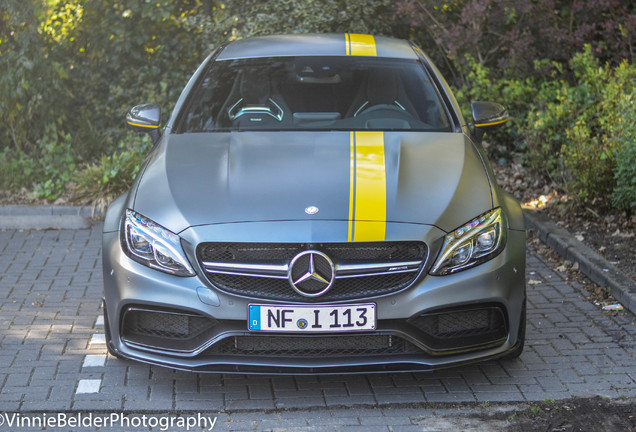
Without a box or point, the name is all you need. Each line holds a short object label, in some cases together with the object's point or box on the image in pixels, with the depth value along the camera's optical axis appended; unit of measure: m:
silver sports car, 3.99
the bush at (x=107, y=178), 8.21
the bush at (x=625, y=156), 6.71
